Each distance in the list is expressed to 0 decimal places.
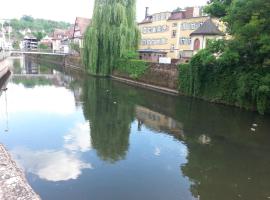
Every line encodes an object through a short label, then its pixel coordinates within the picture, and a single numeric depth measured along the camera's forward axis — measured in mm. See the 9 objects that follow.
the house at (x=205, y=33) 35500
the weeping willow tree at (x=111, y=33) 38219
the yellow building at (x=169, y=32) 44531
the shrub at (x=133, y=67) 35741
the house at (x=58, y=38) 97969
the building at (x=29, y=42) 123094
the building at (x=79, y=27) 69631
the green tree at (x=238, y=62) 18500
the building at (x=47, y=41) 109688
